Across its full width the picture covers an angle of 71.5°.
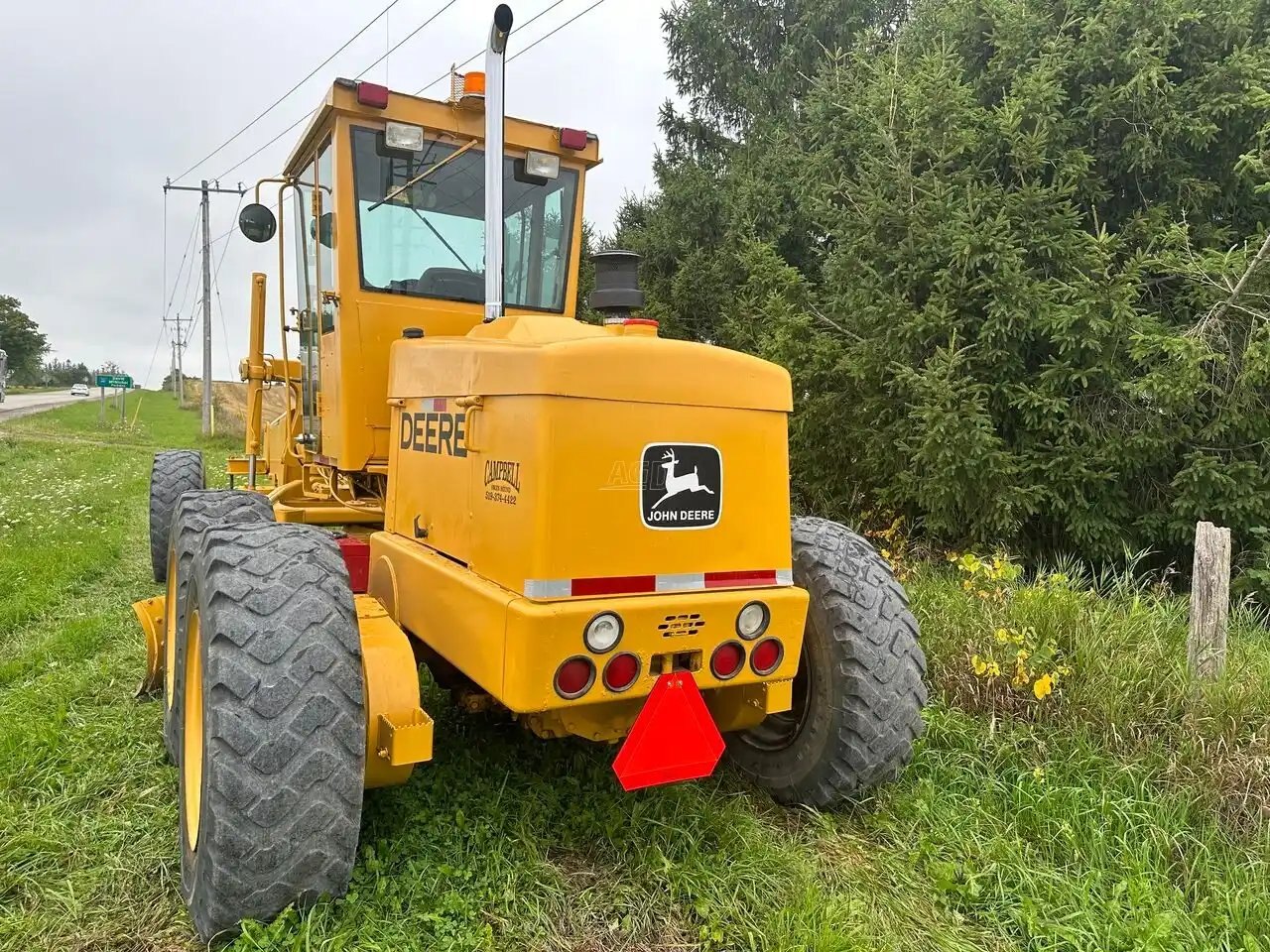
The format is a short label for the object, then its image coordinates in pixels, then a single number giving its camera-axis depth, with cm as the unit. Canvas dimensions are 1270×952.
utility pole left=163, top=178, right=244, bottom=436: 2694
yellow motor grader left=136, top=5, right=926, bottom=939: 242
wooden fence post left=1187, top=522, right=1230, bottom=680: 412
